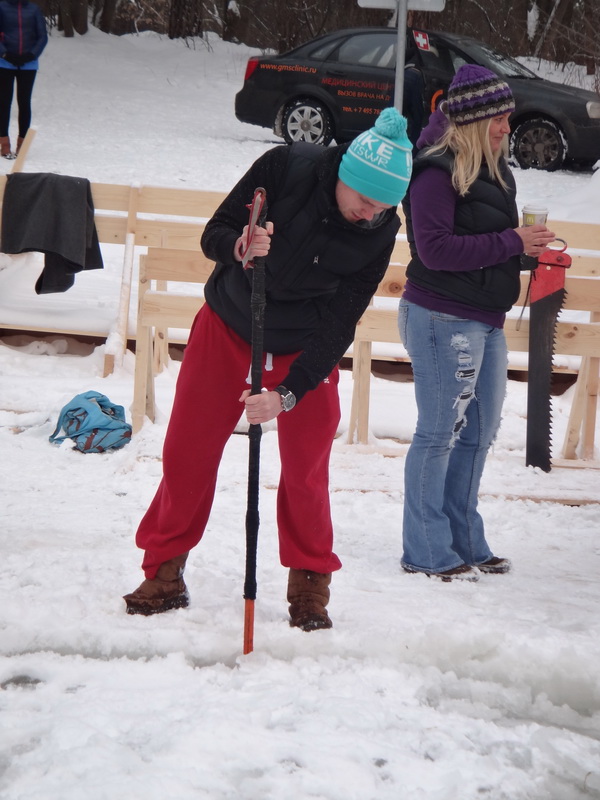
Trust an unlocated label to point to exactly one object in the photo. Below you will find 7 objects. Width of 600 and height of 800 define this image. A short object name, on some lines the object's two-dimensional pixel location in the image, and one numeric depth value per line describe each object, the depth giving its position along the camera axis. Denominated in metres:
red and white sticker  17.66
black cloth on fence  13.21
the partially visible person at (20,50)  20.64
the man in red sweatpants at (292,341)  5.42
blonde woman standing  6.62
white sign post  13.28
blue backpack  10.21
